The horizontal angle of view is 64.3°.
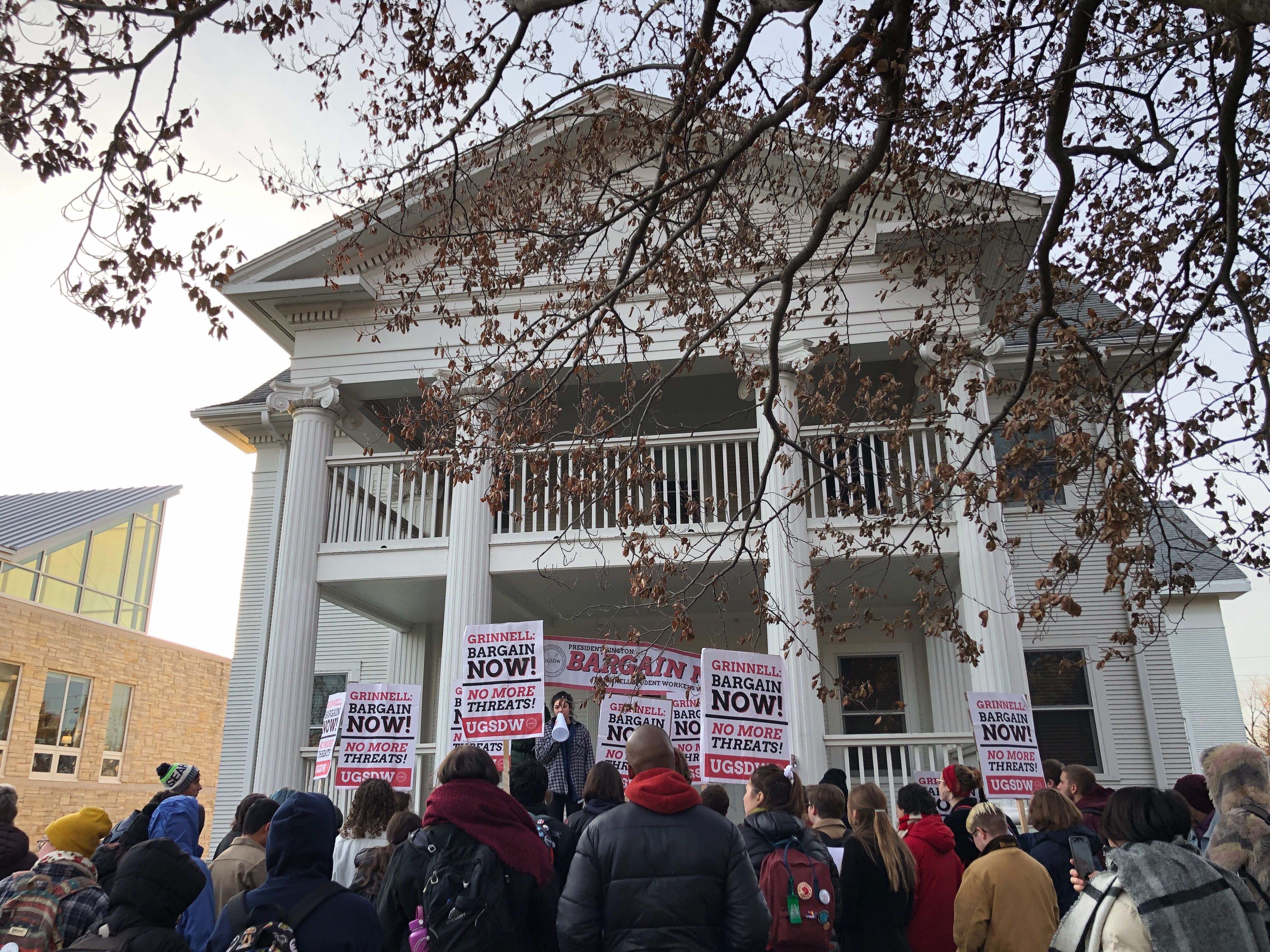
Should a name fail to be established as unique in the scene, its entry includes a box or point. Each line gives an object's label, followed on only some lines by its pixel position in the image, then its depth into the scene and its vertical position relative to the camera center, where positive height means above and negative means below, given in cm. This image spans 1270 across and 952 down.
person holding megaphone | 942 +38
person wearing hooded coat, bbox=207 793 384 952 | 335 -27
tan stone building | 2378 +337
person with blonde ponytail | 514 -48
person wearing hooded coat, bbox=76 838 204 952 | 358 -33
